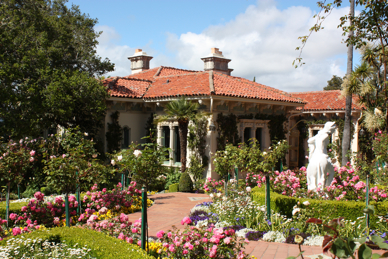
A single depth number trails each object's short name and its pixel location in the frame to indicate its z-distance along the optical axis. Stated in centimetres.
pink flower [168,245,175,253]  507
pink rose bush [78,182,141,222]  959
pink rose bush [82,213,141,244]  636
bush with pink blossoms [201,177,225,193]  1123
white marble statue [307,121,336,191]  934
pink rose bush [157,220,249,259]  513
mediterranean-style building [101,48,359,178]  1594
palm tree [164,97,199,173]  1532
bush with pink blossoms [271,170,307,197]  924
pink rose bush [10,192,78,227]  845
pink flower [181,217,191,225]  568
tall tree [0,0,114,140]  1404
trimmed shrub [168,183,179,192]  1558
